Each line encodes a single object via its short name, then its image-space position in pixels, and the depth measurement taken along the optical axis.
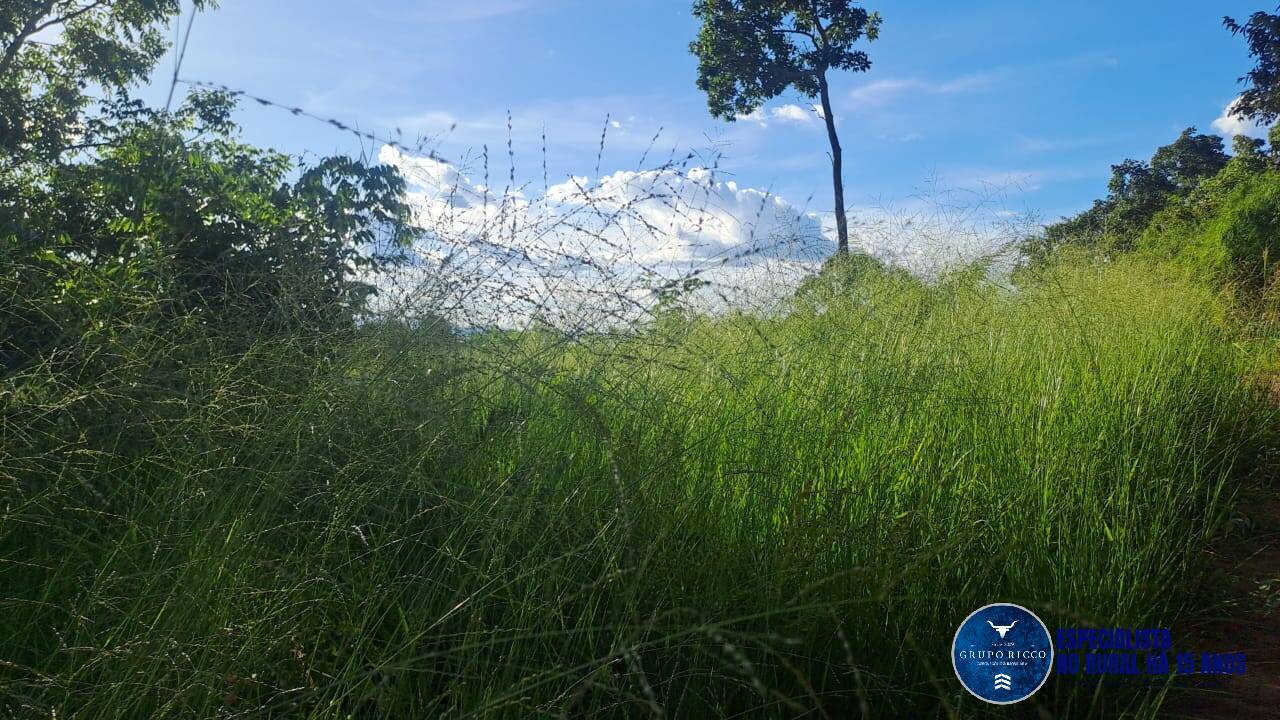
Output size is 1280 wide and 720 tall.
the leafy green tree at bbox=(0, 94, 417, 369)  3.37
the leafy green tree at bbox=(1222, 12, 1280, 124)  15.14
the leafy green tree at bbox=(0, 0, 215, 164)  4.95
